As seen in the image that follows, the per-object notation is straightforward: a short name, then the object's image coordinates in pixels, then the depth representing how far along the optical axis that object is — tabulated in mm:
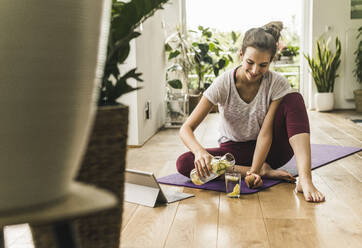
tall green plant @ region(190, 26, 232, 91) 5535
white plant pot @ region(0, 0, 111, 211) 428
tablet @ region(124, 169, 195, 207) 1917
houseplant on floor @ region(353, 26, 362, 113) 5254
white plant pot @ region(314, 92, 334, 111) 5469
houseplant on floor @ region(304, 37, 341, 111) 5410
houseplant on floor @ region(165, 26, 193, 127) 4699
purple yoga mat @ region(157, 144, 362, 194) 2217
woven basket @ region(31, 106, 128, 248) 958
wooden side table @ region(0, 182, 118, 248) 434
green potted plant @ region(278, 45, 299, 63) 6027
